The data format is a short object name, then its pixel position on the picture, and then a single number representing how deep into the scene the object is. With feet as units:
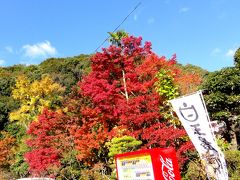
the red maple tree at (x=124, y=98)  53.16
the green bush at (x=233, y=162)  39.81
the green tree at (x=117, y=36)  68.03
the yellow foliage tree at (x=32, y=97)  102.12
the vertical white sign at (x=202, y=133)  27.12
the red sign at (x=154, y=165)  23.80
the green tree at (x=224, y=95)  57.82
